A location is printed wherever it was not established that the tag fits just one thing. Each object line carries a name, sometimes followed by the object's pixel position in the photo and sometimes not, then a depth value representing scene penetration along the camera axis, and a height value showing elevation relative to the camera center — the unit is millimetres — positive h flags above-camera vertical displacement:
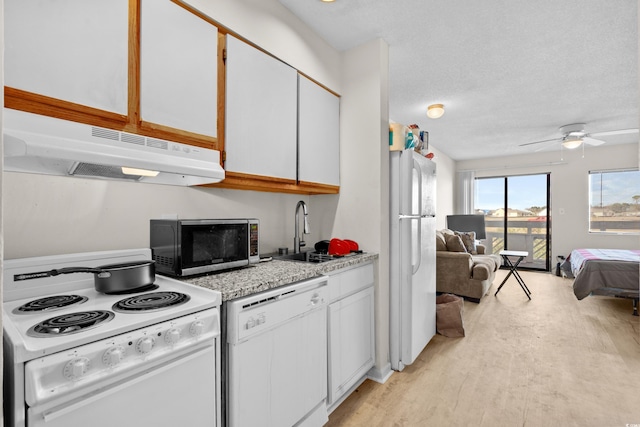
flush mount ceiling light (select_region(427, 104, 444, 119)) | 3766 +1255
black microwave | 1487 -168
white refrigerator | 2438 -340
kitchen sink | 2213 -330
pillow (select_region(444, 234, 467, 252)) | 4355 -458
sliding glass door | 6523 -49
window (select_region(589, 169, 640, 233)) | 5676 +195
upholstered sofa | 4090 -793
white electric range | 792 -406
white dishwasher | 1292 -684
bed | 3719 -827
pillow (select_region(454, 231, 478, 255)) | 5484 -533
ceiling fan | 4332 +1072
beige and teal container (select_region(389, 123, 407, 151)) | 2469 +603
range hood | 1003 +225
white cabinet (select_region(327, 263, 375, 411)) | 1893 -791
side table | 4547 -853
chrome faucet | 2225 -196
